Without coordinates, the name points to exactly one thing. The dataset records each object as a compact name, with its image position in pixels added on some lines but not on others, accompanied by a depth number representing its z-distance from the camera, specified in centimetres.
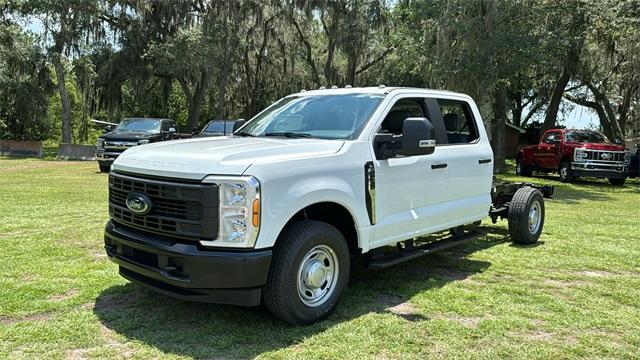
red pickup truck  1884
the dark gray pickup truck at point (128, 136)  1811
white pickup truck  398
